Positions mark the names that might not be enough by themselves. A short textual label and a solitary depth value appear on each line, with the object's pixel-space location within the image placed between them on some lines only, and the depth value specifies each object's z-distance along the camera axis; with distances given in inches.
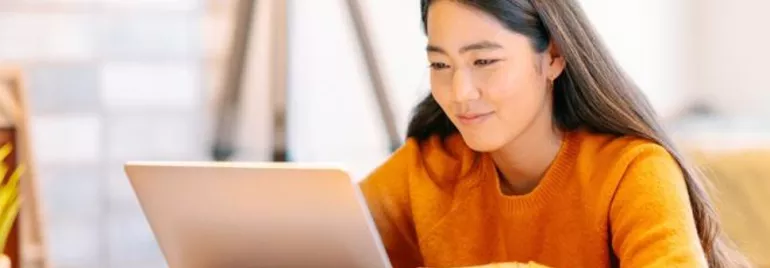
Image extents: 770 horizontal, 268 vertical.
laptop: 65.4
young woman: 72.2
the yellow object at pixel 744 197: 88.0
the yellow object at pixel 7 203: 71.4
